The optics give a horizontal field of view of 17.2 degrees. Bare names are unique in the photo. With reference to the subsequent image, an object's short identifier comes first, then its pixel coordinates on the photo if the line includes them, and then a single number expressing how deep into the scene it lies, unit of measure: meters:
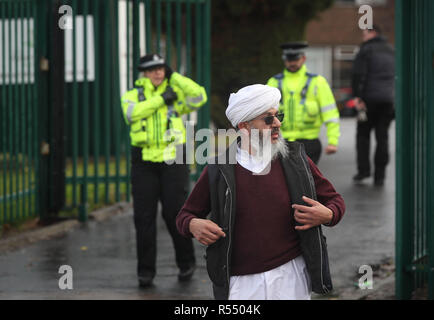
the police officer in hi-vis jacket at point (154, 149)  11.86
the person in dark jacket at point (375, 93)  20.42
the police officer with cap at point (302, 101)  12.81
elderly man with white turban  6.64
